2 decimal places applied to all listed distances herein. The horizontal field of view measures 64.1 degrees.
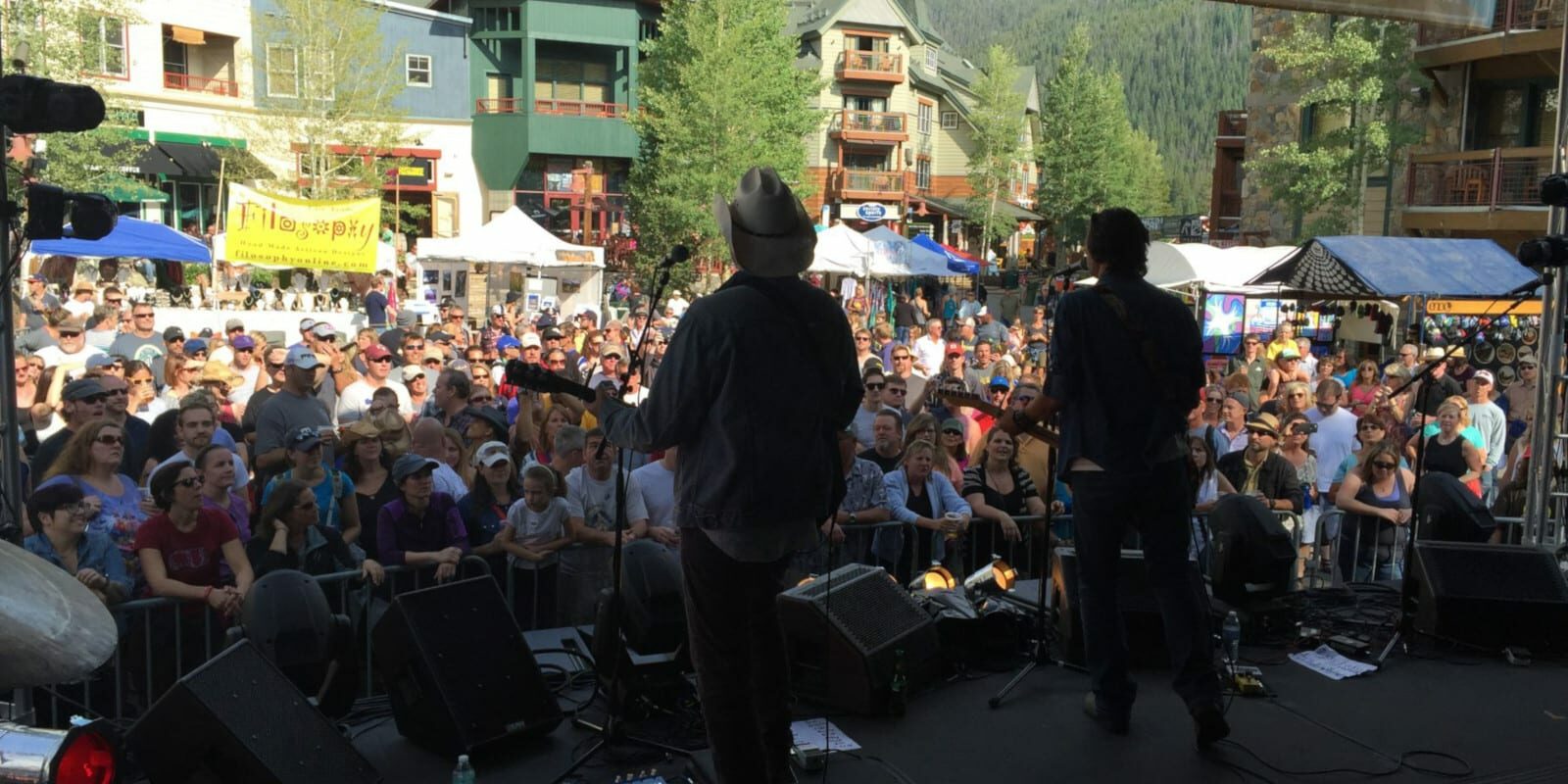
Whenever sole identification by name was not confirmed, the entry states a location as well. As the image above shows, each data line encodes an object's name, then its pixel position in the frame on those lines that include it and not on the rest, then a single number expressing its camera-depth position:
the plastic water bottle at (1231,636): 5.11
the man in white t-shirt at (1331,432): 9.05
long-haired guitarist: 4.23
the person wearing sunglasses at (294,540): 5.49
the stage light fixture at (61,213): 4.90
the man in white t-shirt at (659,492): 6.67
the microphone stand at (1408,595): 5.50
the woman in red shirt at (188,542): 5.10
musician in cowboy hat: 3.41
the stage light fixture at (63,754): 2.77
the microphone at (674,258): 4.06
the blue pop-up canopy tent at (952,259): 22.24
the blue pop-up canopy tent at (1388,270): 14.06
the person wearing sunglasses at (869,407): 8.62
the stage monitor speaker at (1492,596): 5.50
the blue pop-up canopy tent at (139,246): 15.11
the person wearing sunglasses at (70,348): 9.97
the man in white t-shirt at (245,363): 10.07
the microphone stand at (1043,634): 4.77
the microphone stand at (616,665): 4.07
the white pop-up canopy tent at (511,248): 18.30
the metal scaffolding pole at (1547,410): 6.68
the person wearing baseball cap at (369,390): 9.07
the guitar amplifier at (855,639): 4.58
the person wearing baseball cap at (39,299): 14.04
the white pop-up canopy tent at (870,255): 19.39
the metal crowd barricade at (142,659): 4.84
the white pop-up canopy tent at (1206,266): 17.64
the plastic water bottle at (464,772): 3.85
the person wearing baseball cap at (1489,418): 9.58
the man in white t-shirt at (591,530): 6.16
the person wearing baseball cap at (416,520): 5.90
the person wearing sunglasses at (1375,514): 7.70
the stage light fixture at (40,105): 4.66
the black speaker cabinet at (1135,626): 5.20
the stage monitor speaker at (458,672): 4.16
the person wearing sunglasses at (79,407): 6.79
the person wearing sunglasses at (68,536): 5.07
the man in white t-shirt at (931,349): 14.06
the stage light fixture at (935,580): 6.24
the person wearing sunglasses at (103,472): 5.67
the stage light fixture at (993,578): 6.11
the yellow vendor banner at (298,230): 14.68
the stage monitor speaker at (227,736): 3.62
